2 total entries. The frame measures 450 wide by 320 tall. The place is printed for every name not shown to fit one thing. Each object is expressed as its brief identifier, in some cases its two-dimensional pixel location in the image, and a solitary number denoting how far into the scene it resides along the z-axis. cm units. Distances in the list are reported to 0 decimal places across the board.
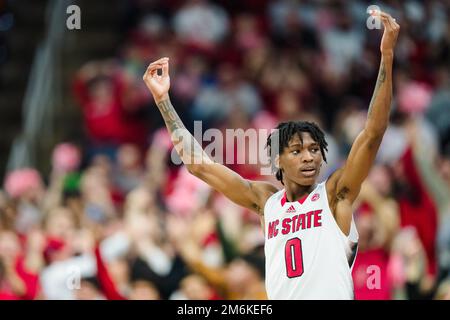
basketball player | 1191
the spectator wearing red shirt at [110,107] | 2495
